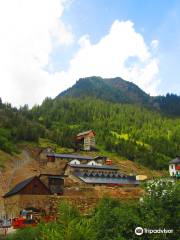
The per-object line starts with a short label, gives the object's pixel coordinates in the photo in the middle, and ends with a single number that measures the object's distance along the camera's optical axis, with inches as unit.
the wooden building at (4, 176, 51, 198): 1147.0
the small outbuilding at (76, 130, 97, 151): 2665.4
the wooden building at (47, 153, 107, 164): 2067.7
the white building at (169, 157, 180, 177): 2073.7
